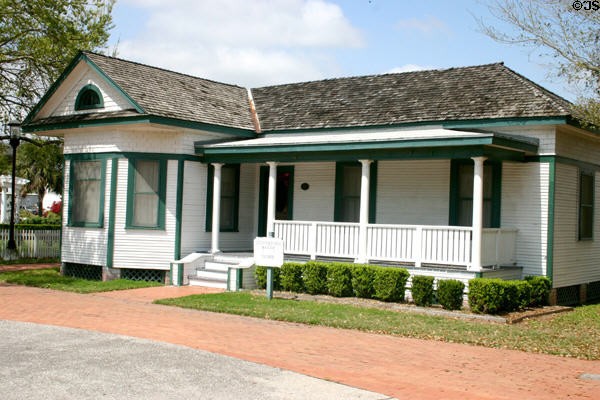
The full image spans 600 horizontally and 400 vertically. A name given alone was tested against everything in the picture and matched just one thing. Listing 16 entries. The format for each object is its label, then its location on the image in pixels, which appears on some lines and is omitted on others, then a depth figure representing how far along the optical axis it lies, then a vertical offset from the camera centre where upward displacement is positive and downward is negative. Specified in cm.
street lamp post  2250 +186
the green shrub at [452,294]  1427 -147
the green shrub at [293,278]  1648 -145
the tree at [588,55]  1230 +295
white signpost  1526 -87
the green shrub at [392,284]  1507 -138
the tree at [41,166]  2422 +185
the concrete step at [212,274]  1766 -154
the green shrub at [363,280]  1544 -136
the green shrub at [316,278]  1609 -139
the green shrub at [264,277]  1679 -148
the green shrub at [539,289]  1541 -143
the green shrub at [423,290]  1462 -145
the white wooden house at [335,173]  1589 +112
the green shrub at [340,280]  1570 -141
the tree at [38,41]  1964 +489
